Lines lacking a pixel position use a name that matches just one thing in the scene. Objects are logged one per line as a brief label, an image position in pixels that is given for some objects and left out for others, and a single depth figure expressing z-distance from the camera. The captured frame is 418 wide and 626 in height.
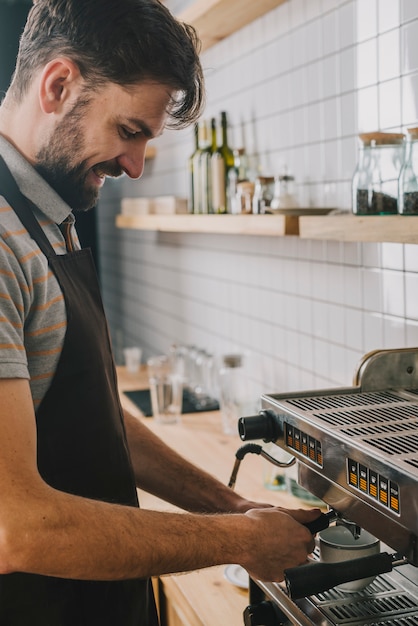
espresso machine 0.90
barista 1.01
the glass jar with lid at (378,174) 1.54
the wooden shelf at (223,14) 2.15
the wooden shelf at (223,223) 1.79
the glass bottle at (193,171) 2.75
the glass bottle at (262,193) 2.15
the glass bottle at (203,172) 2.62
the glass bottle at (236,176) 2.41
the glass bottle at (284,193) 2.10
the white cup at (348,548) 1.11
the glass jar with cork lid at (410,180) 1.38
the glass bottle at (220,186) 2.47
